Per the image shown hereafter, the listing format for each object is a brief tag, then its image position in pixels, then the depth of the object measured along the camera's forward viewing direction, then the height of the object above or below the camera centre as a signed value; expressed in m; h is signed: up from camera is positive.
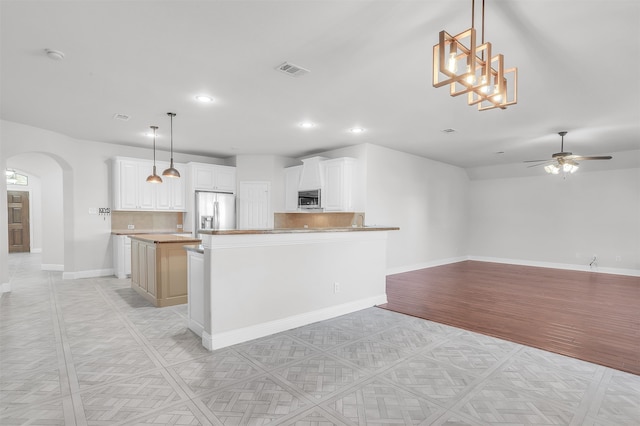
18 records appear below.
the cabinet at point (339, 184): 6.57 +0.48
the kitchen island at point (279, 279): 3.14 -0.85
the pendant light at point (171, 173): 5.05 +0.54
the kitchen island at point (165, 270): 4.49 -0.93
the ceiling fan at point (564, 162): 5.60 +0.83
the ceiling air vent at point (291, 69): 3.14 +1.40
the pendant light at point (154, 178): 5.40 +0.48
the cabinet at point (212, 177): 7.42 +0.71
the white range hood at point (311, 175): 6.95 +0.72
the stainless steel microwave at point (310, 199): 7.05 +0.17
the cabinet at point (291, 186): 7.75 +0.51
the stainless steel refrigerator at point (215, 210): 7.43 -0.09
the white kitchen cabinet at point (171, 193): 7.09 +0.31
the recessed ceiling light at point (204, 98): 3.99 +1.39
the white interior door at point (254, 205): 7.99 +0.04
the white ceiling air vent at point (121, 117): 4.78 +1.37
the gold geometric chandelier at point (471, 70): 1.85 +0.86
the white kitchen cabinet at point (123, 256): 6.39 -1.03
